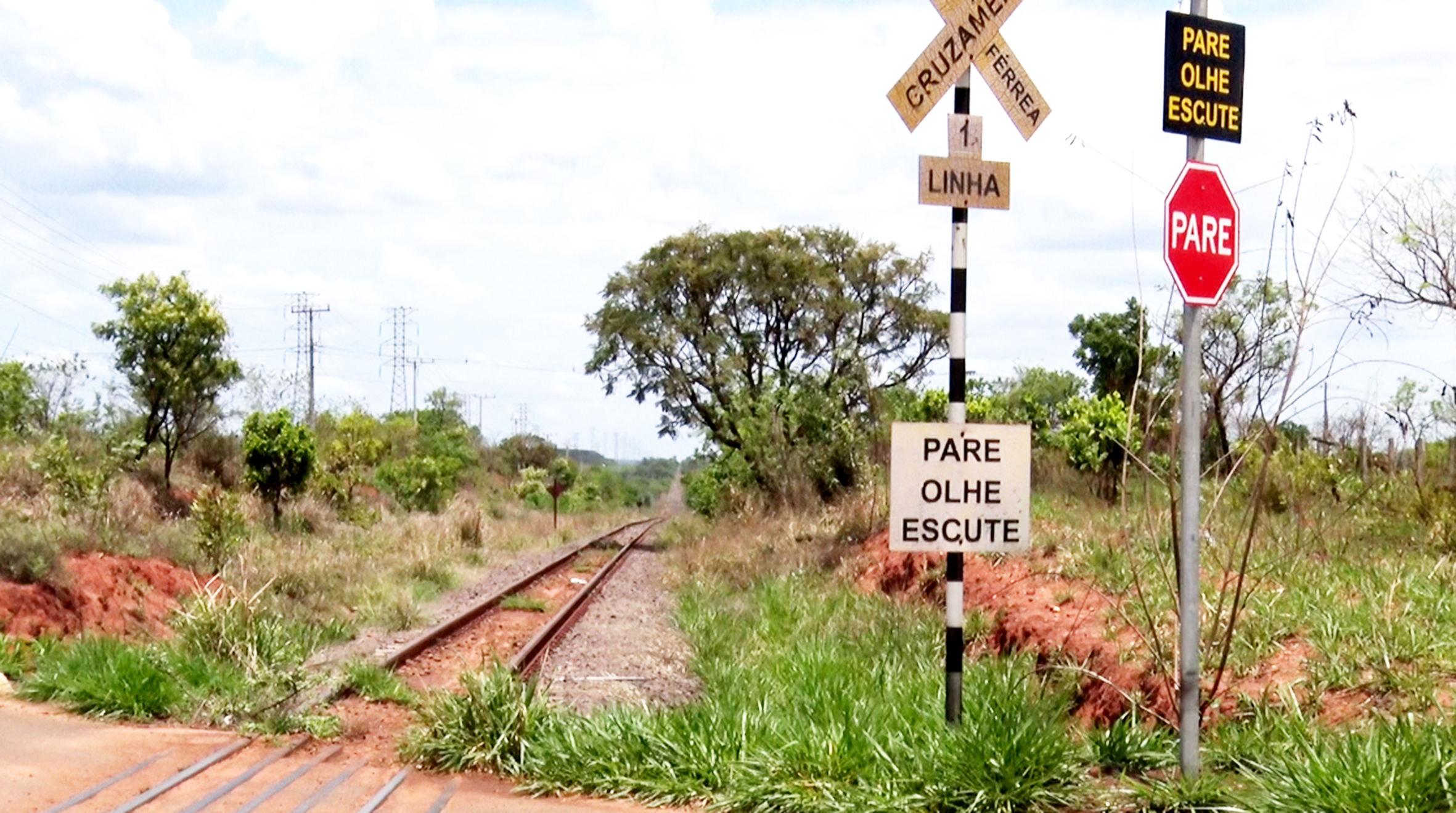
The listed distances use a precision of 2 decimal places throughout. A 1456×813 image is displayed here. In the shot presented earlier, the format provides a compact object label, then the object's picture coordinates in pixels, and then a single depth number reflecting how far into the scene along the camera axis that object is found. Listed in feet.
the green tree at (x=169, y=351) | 111.96
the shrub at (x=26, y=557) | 55.52
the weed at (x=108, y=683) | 33.47
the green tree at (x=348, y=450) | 134.21
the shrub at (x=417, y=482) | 160.66
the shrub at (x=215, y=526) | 66.28
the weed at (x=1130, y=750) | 26.91
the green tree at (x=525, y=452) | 319.06
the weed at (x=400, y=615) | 60.59
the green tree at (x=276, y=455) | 108.68
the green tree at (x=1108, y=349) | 146.30
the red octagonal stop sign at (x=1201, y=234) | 23.70
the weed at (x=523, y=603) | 71.77
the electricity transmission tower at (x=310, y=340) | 213.66
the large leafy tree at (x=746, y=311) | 158.30
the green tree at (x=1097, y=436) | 85.92
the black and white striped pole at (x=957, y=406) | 27.40
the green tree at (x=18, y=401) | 130.52
